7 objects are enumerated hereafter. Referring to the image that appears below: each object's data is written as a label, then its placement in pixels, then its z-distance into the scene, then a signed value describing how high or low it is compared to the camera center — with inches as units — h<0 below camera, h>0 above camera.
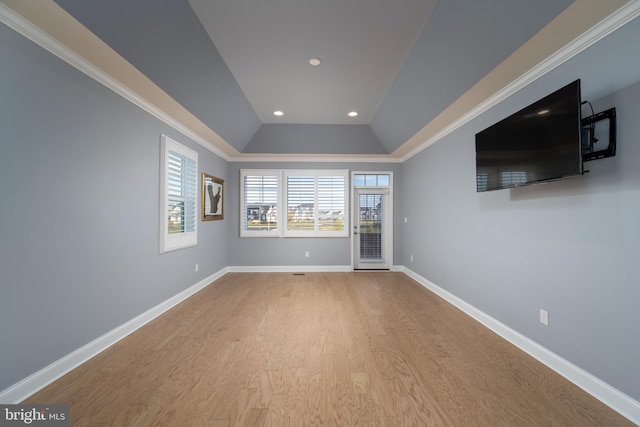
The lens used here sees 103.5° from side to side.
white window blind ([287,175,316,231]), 227.6 +15.3
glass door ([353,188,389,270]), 232.1 -12.6
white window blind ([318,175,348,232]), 227.9 +11.9
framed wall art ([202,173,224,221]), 177.8 +13.5
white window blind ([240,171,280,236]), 226.1 +13.1
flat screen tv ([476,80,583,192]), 70.6 +24.9
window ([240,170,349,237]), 226.4 +12.2
